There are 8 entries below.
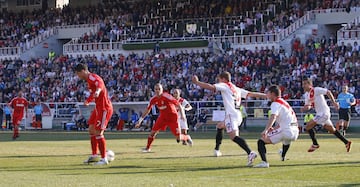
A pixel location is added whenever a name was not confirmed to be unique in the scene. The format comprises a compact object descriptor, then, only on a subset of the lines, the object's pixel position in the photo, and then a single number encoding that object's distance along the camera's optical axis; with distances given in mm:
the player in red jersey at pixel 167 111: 26375
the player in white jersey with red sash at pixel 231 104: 19906
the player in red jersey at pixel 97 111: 20328
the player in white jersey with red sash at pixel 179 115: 28469
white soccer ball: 20766
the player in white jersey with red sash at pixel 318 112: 23344
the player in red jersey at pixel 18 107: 38094
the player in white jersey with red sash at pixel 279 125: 18969
